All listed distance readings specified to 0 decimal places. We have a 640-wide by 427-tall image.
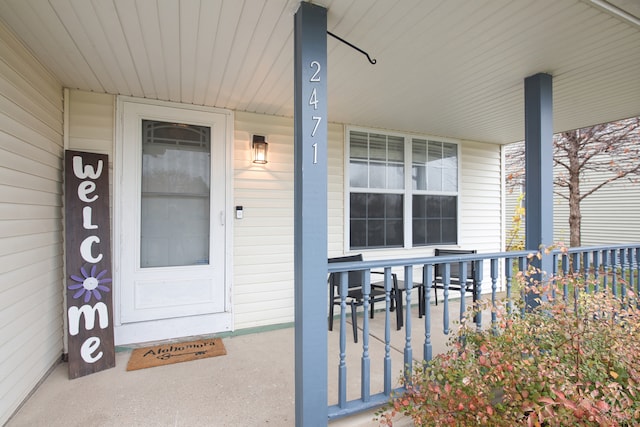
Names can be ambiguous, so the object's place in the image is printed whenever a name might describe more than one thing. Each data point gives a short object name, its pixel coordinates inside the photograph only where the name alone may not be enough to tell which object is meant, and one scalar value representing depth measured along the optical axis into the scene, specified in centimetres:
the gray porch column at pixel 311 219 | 177
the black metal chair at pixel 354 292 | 321
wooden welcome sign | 263
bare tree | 736
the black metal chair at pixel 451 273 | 429
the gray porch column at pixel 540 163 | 277
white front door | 313
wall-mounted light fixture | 356
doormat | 280
